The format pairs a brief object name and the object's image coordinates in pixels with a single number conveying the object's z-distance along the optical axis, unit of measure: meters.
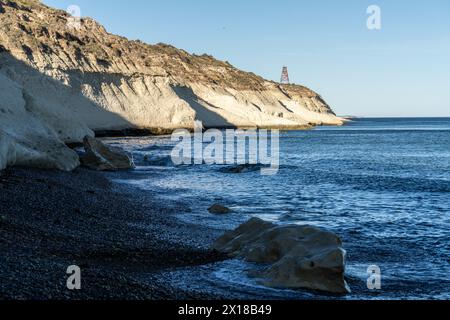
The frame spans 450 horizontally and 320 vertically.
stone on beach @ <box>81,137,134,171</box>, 28.67
